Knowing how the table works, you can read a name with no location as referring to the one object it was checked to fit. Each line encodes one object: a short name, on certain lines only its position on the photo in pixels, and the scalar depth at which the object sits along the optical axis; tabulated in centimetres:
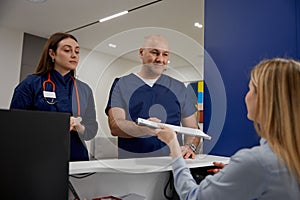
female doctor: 111
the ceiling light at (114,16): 337
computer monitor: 52
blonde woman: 58
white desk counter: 92
